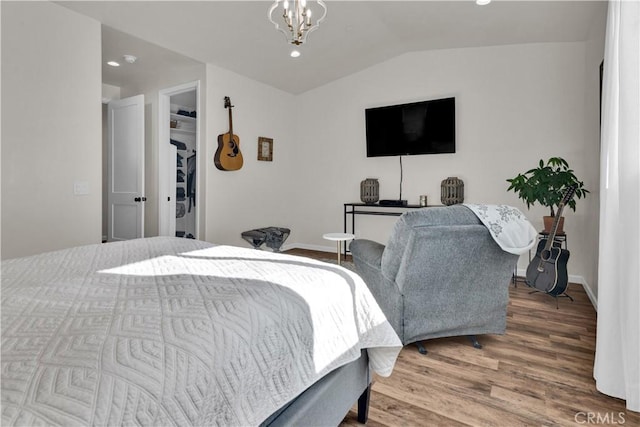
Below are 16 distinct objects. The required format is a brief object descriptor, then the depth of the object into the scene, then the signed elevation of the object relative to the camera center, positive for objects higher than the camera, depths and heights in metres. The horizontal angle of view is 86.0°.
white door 3.97 +0.43
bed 0.55 -0.28
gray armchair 1.87 -0.40
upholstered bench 4.27 -0.39
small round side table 3.65 -0.33
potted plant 3.14 +0.21
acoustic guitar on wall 4.15 +0.66
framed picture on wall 4.84 +0.82
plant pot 3.28 -0.16
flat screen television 4.34 +1.04
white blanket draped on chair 1.90 -0.11
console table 4.66 -0.05
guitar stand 3.16 -0.84
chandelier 2.05 +1.17
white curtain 1.51 -0.04
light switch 2.94 +0.14
